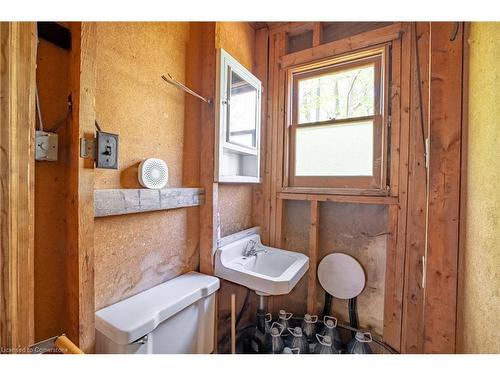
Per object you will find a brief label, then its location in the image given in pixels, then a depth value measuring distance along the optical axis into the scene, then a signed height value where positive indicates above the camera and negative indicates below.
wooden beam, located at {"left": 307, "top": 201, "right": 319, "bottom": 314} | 1.60 -0.53
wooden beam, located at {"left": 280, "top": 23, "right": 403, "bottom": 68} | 1.36 +0.99
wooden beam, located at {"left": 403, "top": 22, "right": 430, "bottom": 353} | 1.25 -0.11
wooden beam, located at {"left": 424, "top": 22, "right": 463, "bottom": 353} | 0.75 +0.01
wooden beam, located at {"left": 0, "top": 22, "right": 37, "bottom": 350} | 0.56 +0.00
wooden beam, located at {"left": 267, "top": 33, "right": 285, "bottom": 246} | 1.74 +0.44
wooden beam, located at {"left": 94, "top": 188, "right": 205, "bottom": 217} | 0.83 -0.08
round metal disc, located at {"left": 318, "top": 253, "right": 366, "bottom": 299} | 1.47 -0.64
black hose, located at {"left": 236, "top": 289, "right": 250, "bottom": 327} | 1.59 -0.95
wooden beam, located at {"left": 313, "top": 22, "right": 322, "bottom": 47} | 1.59 +1.14
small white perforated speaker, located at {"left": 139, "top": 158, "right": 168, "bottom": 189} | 0.98 +0.04
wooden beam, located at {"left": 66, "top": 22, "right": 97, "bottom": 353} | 0.74 -0.05
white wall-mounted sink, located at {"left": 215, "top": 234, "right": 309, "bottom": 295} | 1.12 -0.52
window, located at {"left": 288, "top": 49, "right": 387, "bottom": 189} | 1.46 +0.46
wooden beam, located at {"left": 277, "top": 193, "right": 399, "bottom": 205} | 1.39 -0.09
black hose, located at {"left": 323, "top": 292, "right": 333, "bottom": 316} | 1.59 -0.89
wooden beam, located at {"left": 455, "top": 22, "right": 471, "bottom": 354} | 0.78 -0.05
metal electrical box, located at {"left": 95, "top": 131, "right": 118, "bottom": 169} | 0.79 +0.12
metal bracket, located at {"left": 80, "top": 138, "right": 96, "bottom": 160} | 0.75 +0.12
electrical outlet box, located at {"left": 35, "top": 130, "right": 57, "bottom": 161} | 0.68 +0.11
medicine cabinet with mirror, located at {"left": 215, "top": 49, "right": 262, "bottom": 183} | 1.27 +0.43
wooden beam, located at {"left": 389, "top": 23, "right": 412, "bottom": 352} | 1.33 +0.14
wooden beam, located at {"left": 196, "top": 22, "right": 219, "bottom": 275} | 1.26 +0.17
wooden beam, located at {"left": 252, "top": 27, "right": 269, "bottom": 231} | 1.77 +0.64
